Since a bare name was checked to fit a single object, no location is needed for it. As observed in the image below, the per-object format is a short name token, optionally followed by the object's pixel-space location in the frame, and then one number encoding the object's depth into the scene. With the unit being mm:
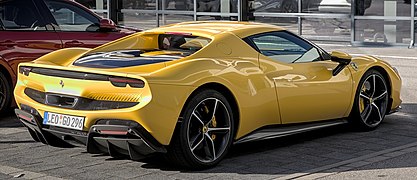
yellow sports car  7219
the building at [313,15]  18375
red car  10734
